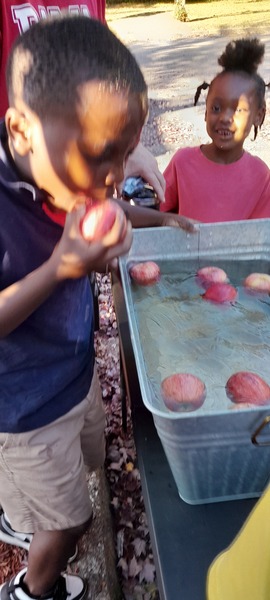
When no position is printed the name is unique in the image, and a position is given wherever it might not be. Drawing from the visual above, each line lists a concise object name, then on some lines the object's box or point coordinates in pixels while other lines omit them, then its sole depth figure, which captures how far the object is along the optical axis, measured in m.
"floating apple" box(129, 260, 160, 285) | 1.77
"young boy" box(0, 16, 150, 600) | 0.98
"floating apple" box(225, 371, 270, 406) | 1.26
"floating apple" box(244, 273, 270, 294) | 1.75
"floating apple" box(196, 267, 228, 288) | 1.80
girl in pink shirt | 2.30
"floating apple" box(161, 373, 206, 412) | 1.29
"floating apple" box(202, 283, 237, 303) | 1.74
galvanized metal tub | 1.06
